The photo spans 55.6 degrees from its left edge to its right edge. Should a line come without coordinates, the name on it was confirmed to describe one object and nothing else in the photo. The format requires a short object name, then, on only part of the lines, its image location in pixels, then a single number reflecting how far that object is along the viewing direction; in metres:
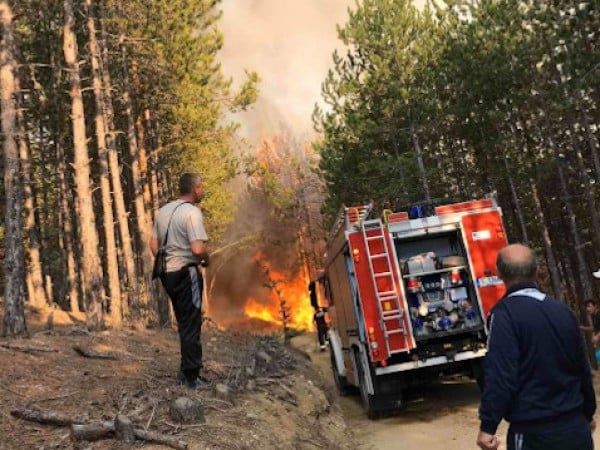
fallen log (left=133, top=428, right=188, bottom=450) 3.84
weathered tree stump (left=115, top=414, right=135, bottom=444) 3.83
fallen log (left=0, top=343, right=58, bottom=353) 6.39
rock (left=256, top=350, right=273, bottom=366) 7.90
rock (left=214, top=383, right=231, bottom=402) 5.30
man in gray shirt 5.22
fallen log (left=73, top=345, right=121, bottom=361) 6.79
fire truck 8.73
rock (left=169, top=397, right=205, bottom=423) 4.38
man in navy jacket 2.68
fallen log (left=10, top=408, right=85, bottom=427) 4.04
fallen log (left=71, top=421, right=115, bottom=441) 3.77
